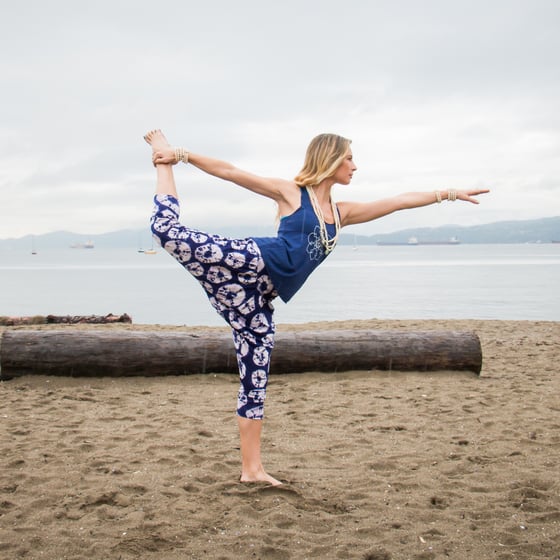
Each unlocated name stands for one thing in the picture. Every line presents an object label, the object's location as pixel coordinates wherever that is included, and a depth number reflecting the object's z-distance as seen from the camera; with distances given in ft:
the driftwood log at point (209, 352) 25.79
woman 12.89
